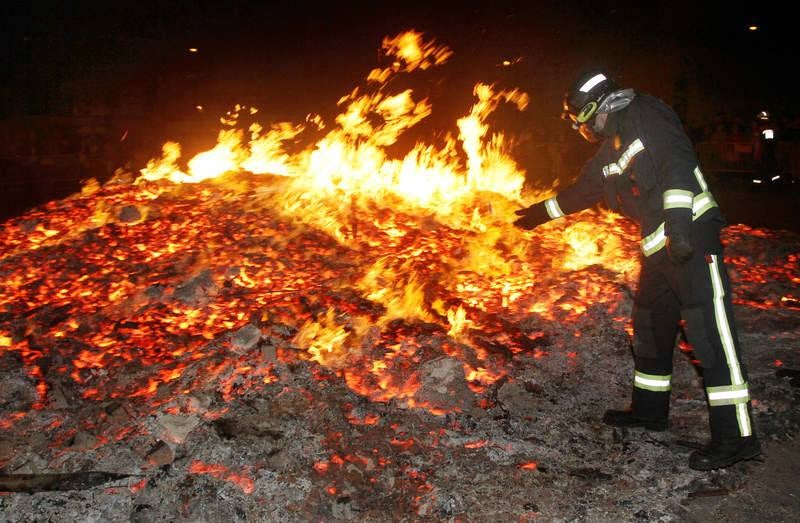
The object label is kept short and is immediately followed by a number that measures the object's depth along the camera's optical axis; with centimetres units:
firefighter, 314
